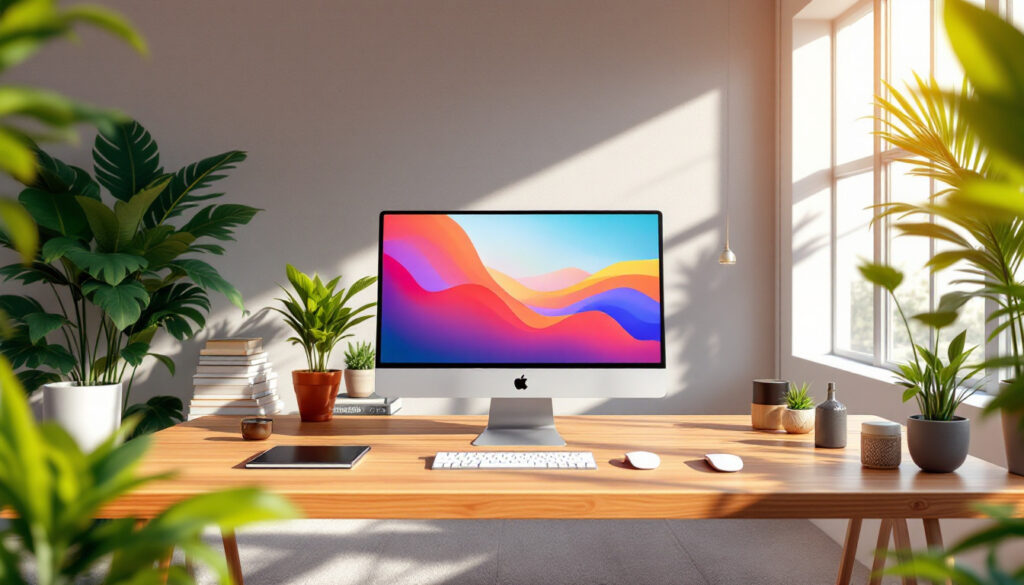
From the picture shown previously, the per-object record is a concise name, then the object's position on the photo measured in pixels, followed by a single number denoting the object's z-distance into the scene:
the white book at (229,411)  3.21
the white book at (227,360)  3.30
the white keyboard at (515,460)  1.59
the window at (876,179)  2.70
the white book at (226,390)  3.27
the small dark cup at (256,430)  1.90
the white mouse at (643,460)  1.59
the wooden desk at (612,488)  1.39
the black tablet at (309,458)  1.58
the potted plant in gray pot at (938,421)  1.54
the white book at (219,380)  3.27
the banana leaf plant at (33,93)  0.43
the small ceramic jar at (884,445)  1.59
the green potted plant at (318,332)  2.19
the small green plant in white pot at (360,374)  3.08
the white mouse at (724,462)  1.56
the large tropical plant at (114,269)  2.74
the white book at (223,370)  3.29
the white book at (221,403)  3.24
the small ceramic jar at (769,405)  2.05
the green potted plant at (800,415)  2.00
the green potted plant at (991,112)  0.46
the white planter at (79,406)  2.56
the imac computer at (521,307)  1.91
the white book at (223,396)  3.25
